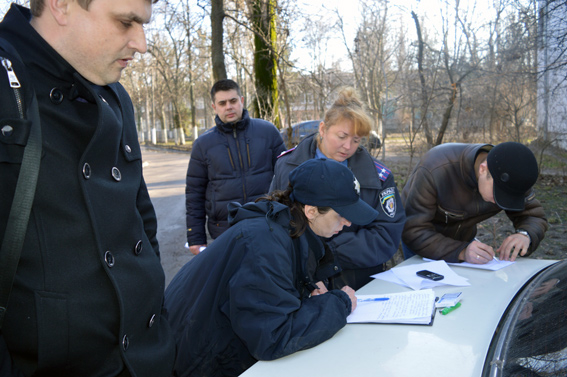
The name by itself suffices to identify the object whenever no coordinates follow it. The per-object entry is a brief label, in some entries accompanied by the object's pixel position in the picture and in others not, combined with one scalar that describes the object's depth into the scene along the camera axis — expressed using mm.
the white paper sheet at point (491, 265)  2710
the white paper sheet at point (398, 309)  1952
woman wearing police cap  1722
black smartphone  2521
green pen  2033
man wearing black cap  2818
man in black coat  1176
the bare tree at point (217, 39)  7590
